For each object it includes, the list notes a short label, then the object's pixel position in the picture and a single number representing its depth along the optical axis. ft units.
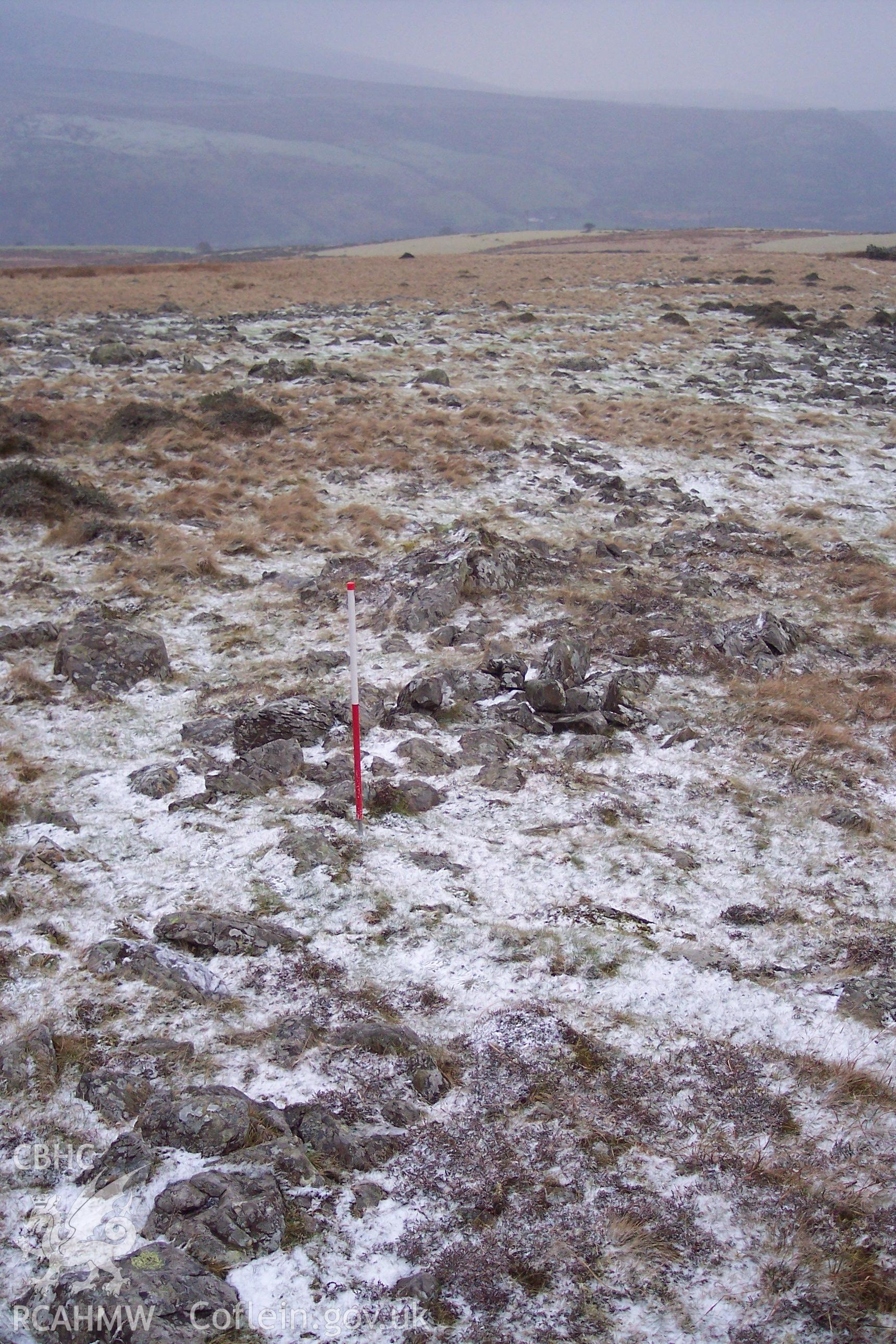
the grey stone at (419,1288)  12.34
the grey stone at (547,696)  29.12
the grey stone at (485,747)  26.89
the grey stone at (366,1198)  13.62
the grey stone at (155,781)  24.97
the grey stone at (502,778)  25.58
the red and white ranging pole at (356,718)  23.25
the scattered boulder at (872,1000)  17.42
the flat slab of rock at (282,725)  27.50
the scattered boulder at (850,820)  23.61
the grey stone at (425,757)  26.40
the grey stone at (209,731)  27.84
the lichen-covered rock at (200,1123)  14.33
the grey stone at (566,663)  30.50
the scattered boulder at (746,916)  20.39
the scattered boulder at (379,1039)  16.62
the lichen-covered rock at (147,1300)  11.34
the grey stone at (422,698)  29.35
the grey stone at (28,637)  33.14
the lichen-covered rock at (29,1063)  15.42
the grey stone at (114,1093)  14.90
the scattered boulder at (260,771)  25.05
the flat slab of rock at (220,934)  19.10
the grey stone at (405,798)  24.53
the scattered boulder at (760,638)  33.40
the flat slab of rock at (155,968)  17.93
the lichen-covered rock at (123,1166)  13.65
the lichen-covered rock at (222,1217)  12.69
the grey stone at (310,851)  22.00
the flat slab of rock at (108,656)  30.86
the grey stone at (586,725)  28.32
